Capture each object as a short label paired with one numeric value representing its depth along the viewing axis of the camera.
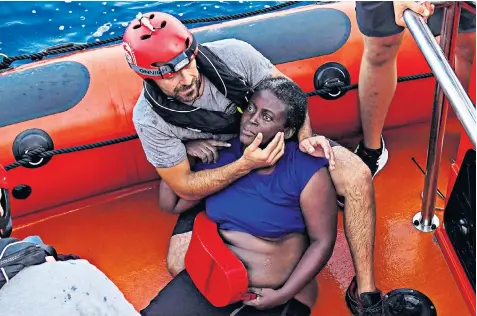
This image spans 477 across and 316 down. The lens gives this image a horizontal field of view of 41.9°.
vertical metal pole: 2.08
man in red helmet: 2.26
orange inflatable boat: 2.68
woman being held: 2.31
